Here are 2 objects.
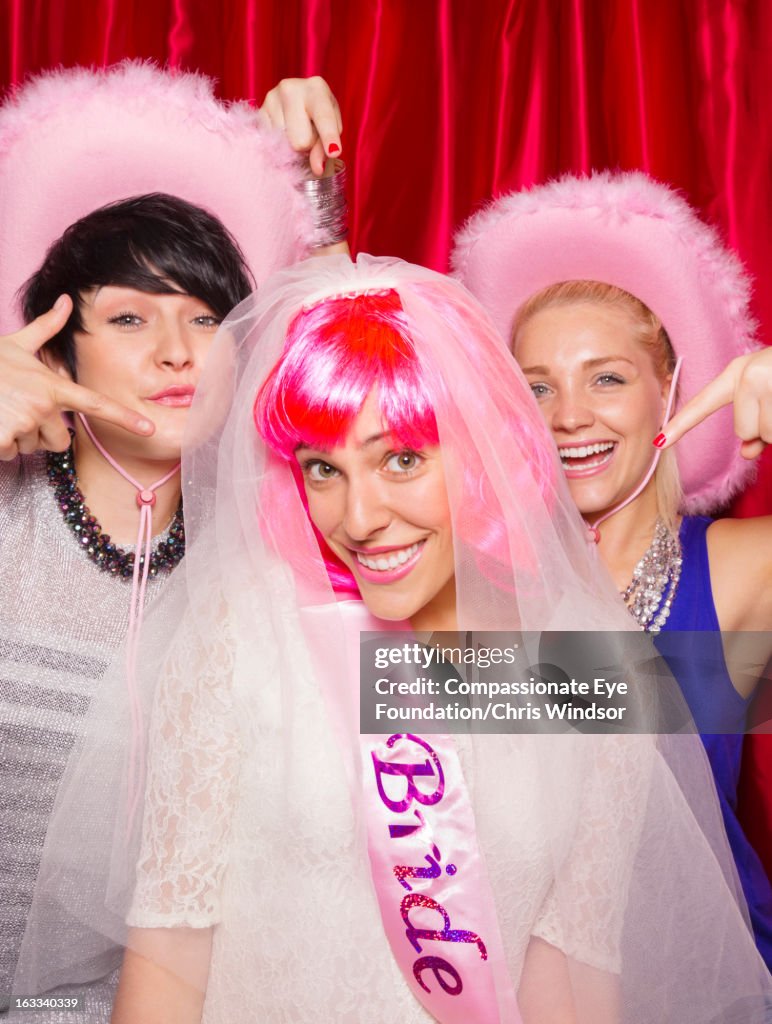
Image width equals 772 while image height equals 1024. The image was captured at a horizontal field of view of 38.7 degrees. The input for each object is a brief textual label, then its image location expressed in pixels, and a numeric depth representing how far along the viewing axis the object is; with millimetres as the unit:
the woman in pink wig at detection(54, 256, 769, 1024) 1380
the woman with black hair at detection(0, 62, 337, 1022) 1712
